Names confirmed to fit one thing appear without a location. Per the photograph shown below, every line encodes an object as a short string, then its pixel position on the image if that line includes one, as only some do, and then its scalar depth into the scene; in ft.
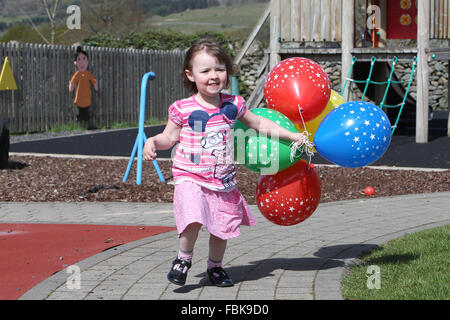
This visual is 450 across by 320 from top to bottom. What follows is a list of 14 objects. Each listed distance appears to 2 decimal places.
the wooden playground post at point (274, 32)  49.78
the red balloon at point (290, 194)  16.97
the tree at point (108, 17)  133.49
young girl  16.14
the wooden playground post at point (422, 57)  47.14
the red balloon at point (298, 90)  17.44
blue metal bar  32.48
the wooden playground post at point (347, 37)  48.19
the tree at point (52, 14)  94.27
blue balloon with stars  16.15
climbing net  47.25
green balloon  16.67
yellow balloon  18.29
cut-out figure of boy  63.98
